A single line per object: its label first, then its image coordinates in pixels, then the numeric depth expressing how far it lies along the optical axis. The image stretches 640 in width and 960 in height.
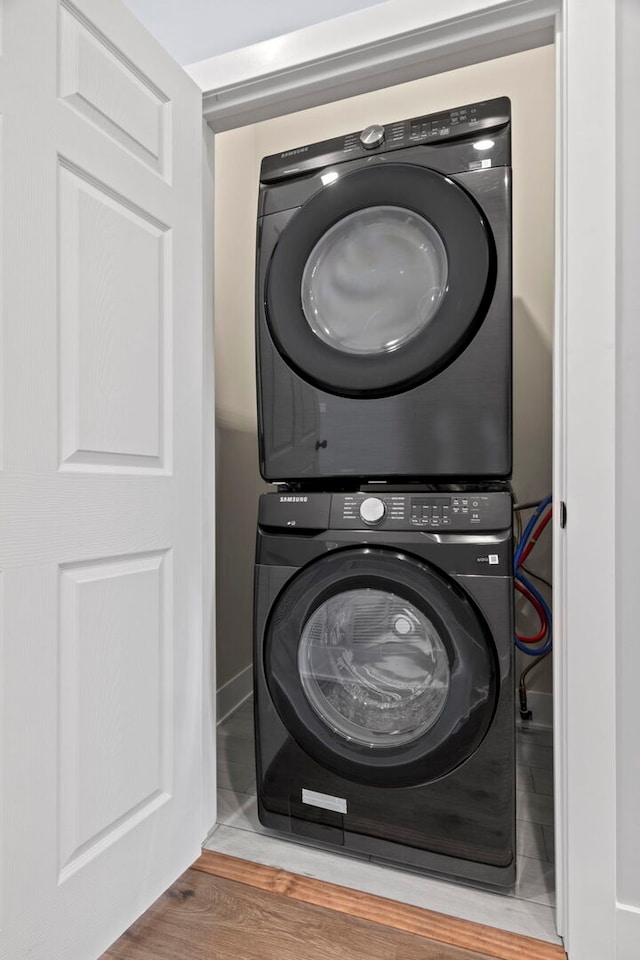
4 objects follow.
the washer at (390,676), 1.15
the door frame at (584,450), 1.02
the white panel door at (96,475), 0.86
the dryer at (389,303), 1.18
